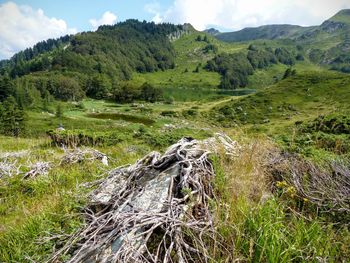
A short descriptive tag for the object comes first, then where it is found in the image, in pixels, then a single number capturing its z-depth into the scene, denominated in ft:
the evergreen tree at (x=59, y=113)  369.71
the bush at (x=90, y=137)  55.43
